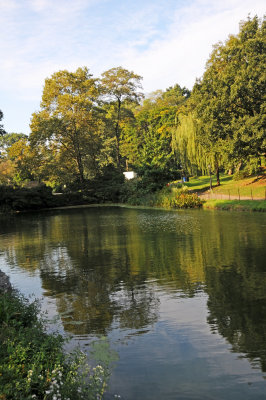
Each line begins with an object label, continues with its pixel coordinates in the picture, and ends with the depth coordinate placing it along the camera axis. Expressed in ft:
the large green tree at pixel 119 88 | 194.29
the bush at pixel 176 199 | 123.44
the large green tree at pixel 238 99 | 104.42
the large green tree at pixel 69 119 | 178.91
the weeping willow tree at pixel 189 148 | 140.46
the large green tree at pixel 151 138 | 160.86
